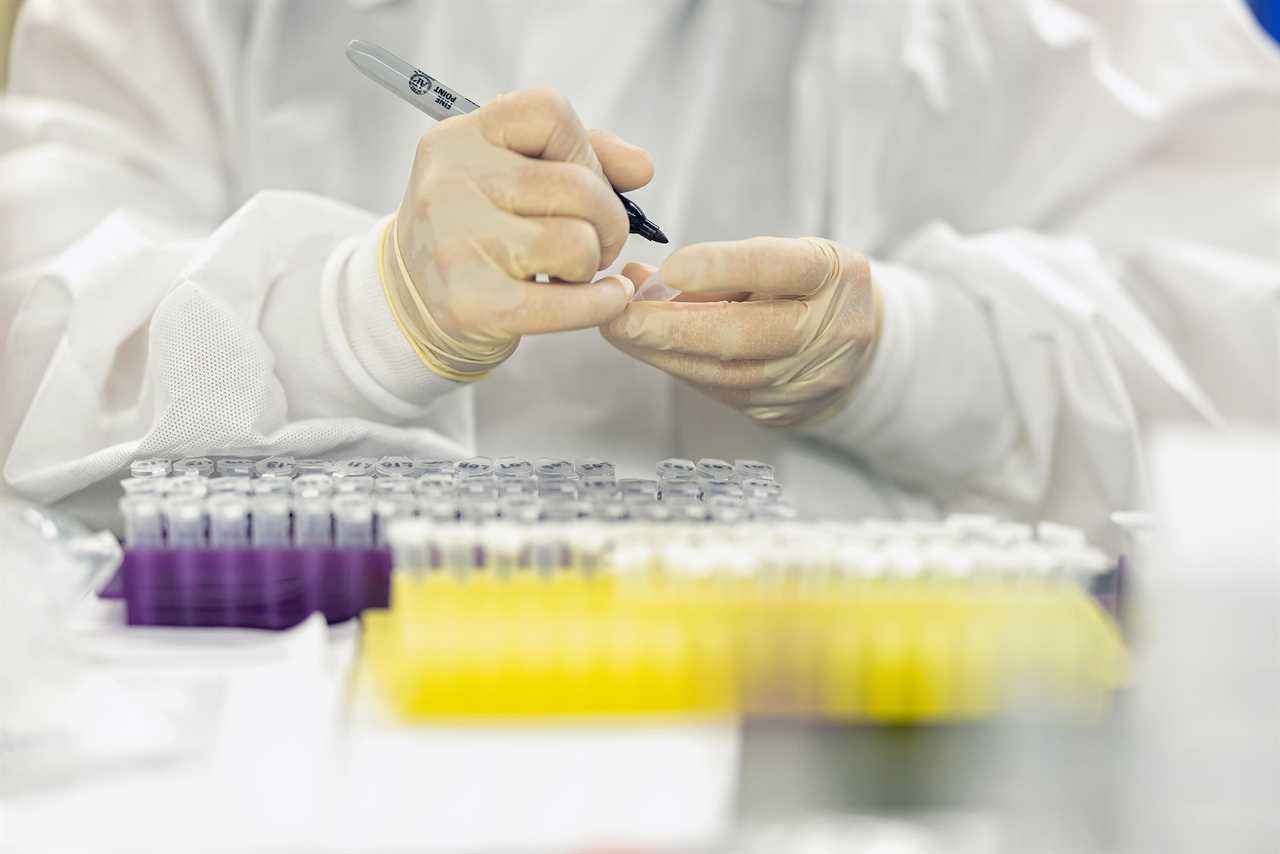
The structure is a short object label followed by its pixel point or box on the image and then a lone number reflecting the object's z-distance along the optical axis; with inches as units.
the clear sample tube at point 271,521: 33.0
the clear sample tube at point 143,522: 32.9
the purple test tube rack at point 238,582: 32.9
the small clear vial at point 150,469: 34.7
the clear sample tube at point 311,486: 33.6
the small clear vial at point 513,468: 35.1
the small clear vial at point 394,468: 35.0
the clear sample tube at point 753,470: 35.5
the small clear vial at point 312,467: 35.0
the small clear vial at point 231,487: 33.6
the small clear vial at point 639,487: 34.3
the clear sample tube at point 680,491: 34.3
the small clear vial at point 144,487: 33.6
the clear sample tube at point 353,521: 33.1
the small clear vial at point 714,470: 35.4
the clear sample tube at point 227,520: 32.8
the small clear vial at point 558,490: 34.0
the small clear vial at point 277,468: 34.9
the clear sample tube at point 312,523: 33.1
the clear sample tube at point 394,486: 33.8
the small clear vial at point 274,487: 33.6
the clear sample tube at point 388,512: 33.1
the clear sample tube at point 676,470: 35.5
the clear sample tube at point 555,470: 35.0
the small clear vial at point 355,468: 34.7
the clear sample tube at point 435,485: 33.8
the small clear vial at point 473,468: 34.9
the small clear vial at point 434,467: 35.1
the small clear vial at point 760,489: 34.5
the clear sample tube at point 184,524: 32.8
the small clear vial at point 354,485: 33.7
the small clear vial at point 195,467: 35.1
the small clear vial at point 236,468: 35.0
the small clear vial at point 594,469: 35.5
